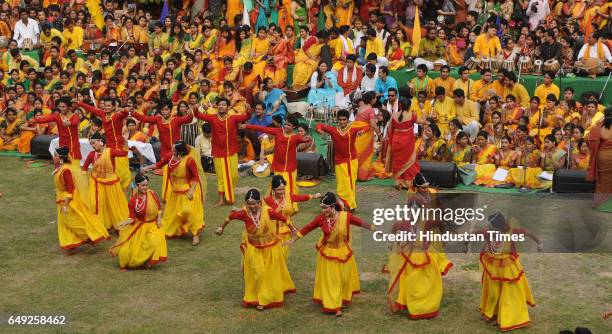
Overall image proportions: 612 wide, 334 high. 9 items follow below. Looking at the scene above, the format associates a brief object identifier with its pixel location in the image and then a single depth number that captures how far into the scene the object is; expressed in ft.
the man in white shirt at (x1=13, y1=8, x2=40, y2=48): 72.54
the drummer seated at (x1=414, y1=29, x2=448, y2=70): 65.21
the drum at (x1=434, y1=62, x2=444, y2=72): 63.11
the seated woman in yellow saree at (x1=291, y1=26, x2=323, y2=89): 64.95
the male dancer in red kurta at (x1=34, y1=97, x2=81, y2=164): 51.08
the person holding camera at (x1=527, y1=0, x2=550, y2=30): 65.62
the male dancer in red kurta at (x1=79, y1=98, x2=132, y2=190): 51.44
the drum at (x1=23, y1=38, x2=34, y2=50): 71.92
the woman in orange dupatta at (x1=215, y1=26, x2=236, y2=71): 68.69
